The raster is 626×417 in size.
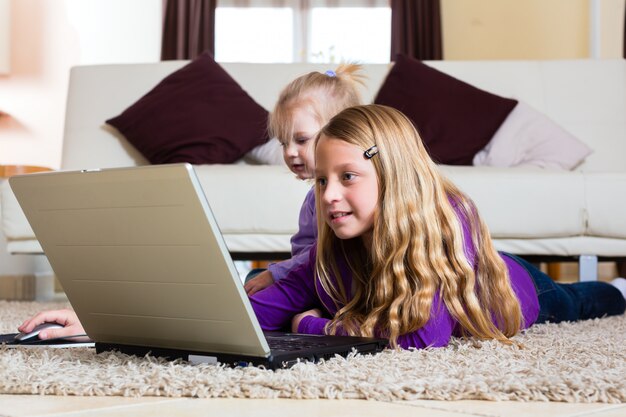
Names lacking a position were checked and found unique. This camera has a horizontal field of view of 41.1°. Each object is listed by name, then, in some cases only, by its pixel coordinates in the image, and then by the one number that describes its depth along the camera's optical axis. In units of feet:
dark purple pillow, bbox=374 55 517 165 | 9.64
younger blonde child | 5.88
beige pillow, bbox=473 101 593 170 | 9.48
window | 20.43
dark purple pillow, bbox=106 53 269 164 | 9.66
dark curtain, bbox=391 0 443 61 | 19.93
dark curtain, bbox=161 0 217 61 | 20.13
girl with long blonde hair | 4.32
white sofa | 8.20
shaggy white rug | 3.03
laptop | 3.10
